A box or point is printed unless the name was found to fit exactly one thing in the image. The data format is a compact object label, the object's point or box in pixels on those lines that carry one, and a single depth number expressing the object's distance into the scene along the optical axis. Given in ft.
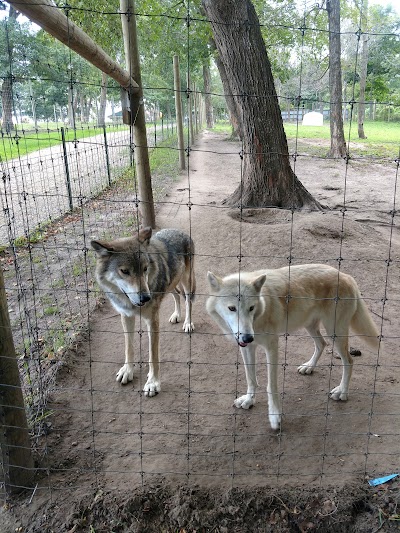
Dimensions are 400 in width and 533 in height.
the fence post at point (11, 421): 8.82
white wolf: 10.49
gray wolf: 11.73
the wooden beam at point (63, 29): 8.34
